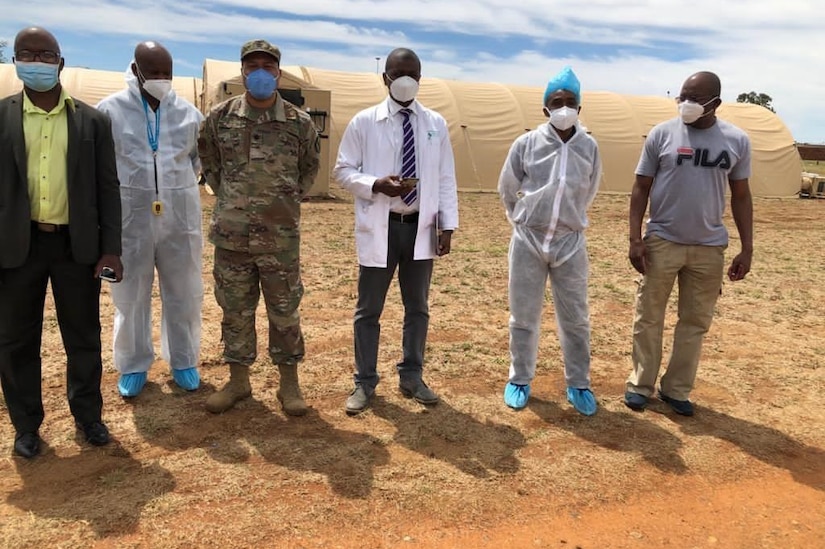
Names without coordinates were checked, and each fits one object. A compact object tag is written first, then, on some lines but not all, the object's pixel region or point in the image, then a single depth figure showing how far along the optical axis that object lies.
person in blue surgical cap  3.62
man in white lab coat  3.55
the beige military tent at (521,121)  16.28
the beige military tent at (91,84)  15.32
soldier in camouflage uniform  3.35
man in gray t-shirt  3.59
